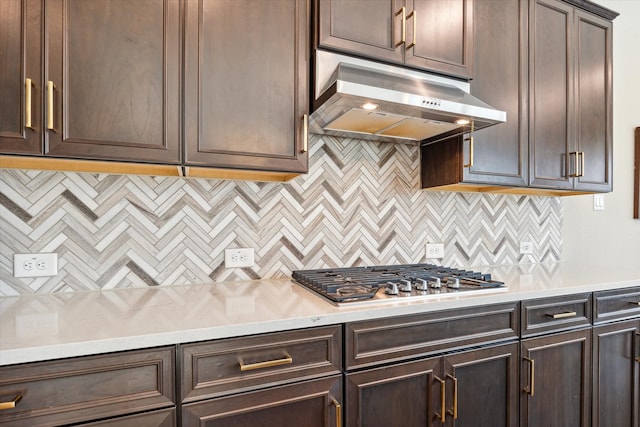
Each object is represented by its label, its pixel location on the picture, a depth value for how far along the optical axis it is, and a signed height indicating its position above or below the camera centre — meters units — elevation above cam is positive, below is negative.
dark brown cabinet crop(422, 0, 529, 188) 1.84 +0.59
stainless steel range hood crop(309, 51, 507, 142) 1.39 +0.45
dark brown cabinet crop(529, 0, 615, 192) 2.03 +0.69
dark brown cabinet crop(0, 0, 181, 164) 1.09 +0.44
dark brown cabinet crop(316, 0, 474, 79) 1.49 +0.82
